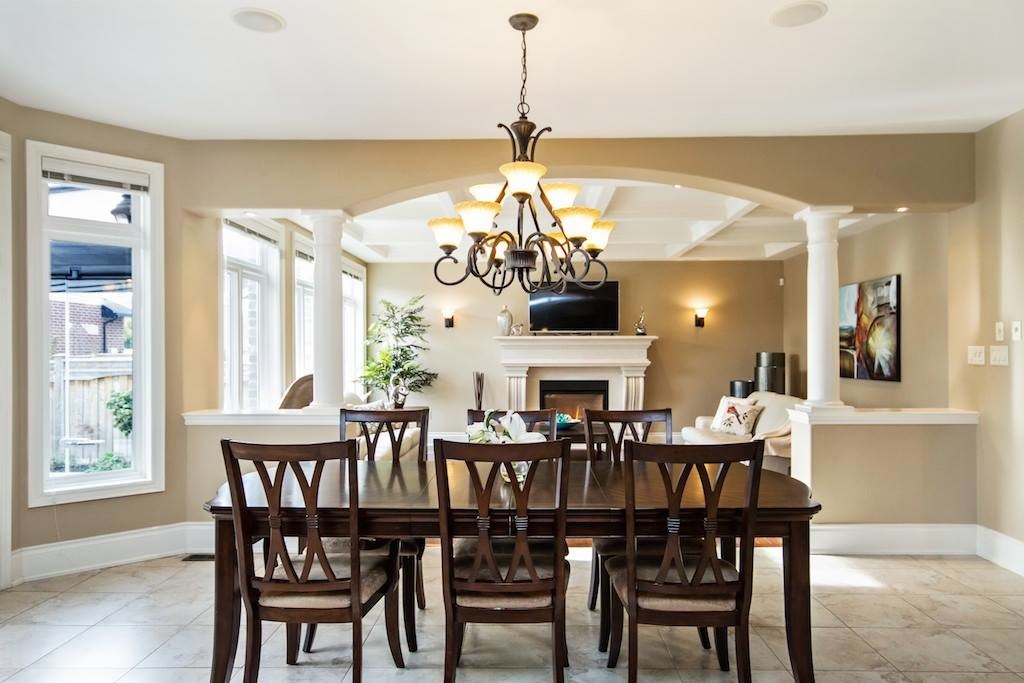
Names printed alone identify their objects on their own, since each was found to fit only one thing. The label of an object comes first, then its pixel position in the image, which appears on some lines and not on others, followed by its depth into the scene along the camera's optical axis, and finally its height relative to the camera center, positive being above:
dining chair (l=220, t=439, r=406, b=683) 2.08 -0.74
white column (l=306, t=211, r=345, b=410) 4.07 +0.21
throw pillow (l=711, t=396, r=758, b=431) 6.55 -0.65
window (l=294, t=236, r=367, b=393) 6.39 +0.34
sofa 5.24 -0.81
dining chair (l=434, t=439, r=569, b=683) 2.11 -0.76
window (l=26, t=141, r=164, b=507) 3.52 +0.12
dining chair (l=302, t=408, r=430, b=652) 2.69 -0.82
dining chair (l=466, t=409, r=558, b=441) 3.23 -0.37
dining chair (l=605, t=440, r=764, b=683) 2.06 -0.78
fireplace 8.30 -0.64
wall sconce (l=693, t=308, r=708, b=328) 8.31 +0.36
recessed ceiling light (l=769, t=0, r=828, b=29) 2.45 +1.29
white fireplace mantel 8.11 -0.14
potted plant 8.01 -0.06
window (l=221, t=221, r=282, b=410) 5.06 +0.23
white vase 8.22 +0.29
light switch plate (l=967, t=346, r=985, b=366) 3.86 -0.07
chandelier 2.62 +0.53
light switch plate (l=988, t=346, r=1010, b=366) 3.68 -0.07
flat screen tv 8.27 +0.41
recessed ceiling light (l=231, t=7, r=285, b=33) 2.50 +1.29
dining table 2.17 -0.60
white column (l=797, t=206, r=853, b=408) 4.03 +0.22
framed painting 5.59 +0.13
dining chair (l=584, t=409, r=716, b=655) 2.69 -0.54
